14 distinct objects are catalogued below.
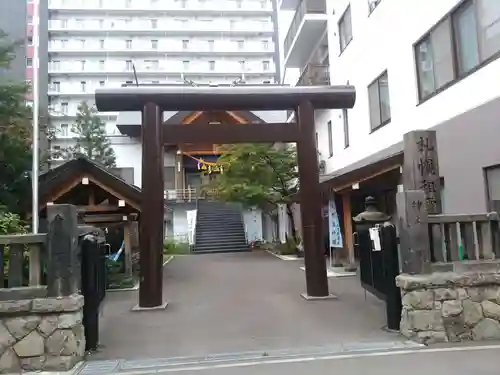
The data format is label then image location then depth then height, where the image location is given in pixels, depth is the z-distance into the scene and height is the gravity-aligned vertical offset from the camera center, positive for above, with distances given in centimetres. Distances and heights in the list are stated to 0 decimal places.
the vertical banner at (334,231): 1435 -19
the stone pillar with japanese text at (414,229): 662 -11
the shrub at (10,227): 746 +22
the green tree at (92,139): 3238 +691
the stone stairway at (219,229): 2773 +9
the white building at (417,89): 942 +347
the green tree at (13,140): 1220 +262
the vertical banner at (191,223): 2831 +48
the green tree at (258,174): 2110 +253
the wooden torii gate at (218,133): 968 +207
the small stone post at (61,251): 586 -18
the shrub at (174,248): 2766 -95
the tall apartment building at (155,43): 5338 +2272
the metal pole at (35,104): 877 +277
